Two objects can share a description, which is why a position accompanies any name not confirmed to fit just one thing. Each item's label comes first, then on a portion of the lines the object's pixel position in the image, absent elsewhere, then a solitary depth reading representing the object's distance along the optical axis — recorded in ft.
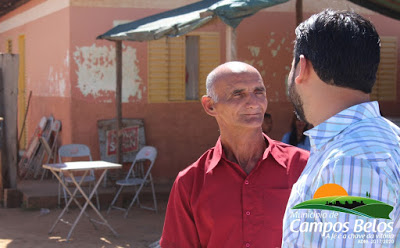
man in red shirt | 7.65
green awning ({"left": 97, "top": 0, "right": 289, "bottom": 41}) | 20.85
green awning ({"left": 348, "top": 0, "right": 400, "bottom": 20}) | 23.12
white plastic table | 22.70
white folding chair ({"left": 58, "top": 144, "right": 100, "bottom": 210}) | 27.94
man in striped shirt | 4.16
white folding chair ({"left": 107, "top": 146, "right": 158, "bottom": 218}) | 26.81
